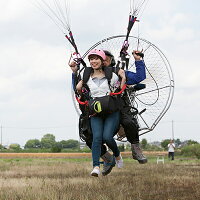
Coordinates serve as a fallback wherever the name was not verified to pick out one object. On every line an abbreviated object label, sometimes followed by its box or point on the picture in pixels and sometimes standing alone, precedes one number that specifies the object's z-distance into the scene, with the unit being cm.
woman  681
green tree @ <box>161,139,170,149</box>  5888
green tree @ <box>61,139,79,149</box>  11500
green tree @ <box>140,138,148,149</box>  5445
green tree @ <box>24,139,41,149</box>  12724
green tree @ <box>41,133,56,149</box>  11913
